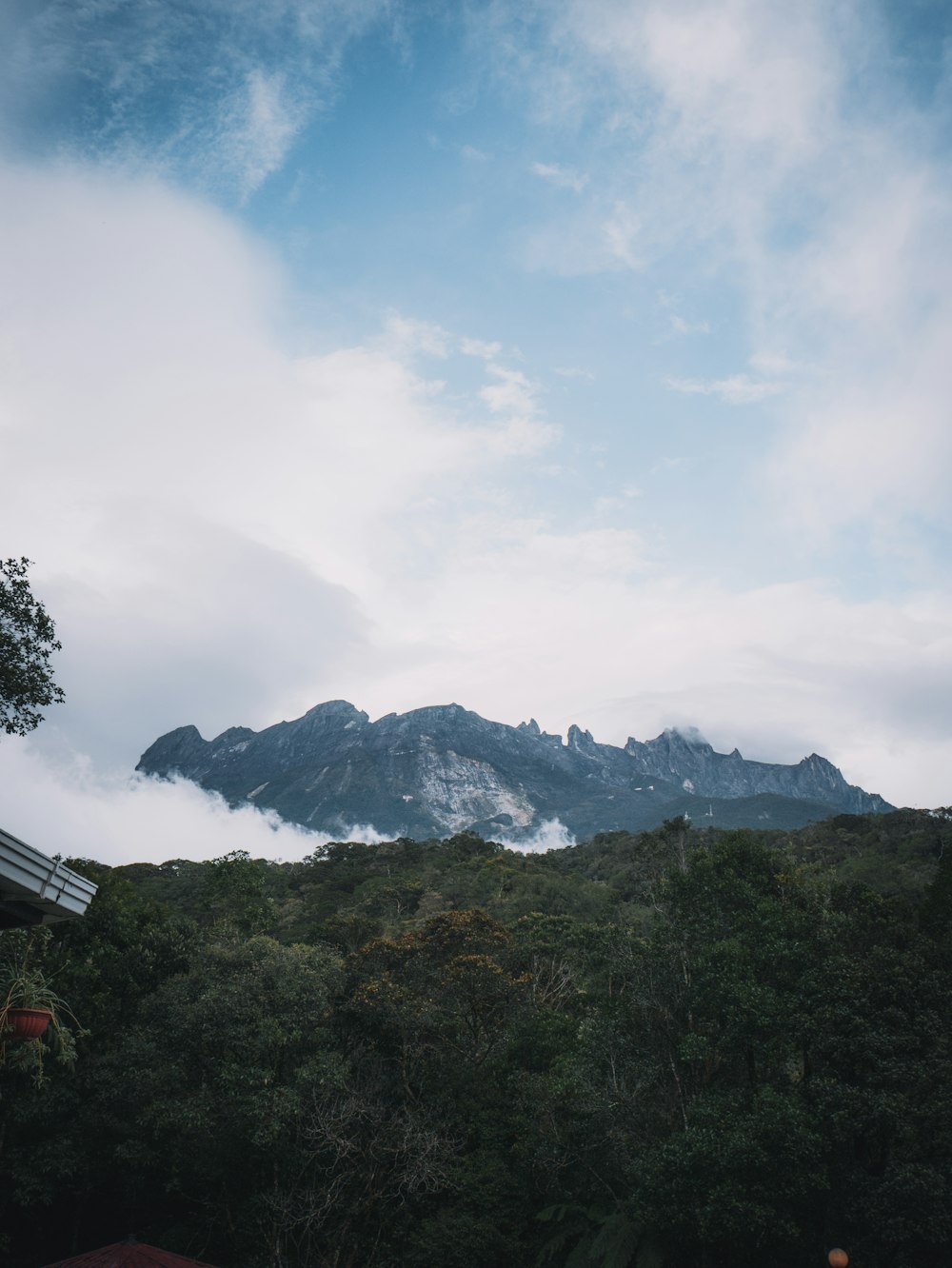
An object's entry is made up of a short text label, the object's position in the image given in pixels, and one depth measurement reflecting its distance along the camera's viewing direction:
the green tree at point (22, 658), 12.02
